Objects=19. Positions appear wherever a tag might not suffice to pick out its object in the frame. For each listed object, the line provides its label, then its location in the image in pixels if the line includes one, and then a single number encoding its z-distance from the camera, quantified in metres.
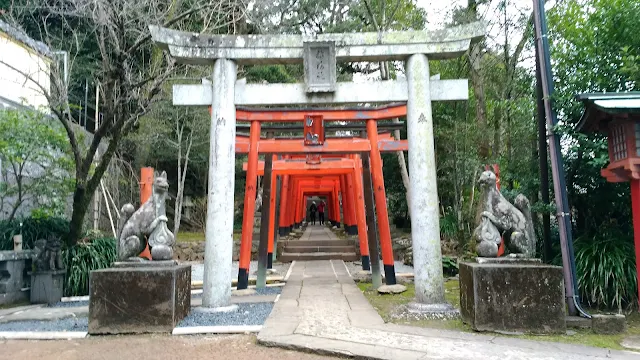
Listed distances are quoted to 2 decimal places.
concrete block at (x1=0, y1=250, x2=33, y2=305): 7.82
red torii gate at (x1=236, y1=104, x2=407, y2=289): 8.59
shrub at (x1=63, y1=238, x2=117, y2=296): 8.58
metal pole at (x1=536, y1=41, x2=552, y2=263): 6.51
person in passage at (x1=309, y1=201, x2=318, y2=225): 35.38
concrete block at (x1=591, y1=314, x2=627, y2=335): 5.32
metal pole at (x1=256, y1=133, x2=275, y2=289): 9.12
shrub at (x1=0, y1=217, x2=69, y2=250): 8.39
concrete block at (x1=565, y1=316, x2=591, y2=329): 5.48
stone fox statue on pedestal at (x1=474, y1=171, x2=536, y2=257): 5.72
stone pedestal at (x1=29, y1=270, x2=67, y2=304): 8.09
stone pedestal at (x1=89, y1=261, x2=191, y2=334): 5.41
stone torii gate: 6.52
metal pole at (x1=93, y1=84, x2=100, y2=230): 13.30
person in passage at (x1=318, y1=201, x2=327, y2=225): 31.97
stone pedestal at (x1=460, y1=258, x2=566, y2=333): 5.20
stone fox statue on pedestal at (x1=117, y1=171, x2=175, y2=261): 5.91
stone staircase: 14.50
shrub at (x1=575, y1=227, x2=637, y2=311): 6.19
